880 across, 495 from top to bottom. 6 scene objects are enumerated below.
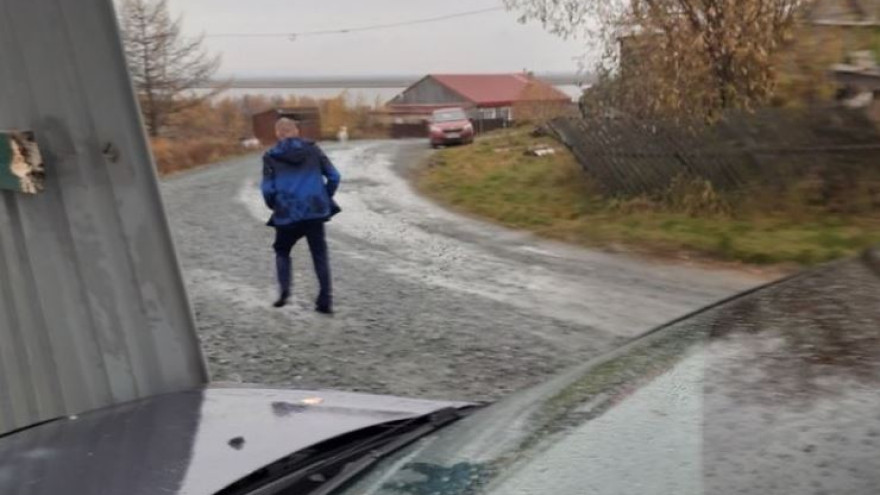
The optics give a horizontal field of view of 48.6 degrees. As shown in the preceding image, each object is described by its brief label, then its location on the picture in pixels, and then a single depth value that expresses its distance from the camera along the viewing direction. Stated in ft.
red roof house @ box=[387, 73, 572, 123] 138.82
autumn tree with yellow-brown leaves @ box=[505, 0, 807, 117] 38.55
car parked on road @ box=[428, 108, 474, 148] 103.86
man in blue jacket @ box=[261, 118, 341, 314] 24.13
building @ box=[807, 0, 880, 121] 35.12
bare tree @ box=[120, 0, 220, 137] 99.91
